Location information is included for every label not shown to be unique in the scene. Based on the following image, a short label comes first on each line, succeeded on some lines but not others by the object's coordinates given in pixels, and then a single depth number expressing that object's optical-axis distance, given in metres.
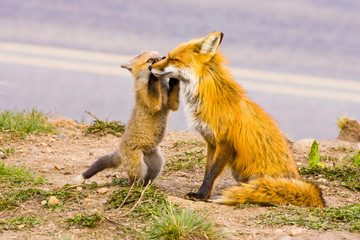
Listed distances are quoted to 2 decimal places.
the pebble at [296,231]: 7.93
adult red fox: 10.07
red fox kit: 11.30
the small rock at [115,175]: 14.27
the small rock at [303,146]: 18.32
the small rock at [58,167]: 15.43
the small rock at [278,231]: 8.02
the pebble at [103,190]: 10.90
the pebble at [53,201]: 9.91
